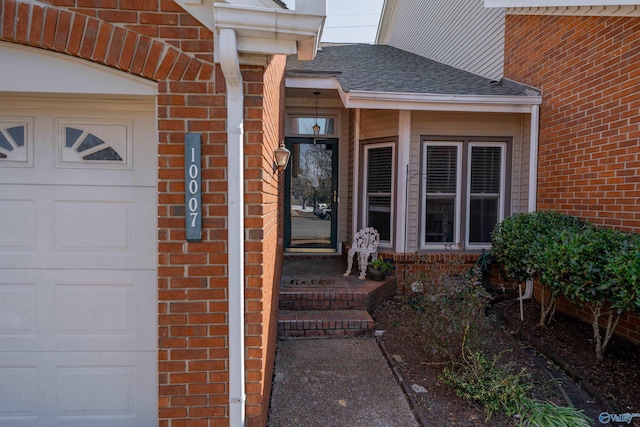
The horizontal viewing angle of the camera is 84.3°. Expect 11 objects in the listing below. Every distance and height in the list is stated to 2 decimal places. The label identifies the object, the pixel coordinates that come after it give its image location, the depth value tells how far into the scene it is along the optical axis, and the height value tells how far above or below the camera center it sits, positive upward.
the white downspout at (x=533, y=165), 5.32 +0.59
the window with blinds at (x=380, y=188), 5.89 +0.21
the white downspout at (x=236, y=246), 2.02 -0.28
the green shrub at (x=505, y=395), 2.64 -1.55
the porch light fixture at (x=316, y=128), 6.89 +1.40
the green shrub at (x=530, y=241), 3.95 -0.46
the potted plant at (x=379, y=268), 5.26 -1.02
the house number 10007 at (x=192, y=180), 2.04 +0.10
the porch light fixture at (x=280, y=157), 3.84 +0.48
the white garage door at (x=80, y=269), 2.27 -0.48
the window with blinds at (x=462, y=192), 5.79 +0.17
